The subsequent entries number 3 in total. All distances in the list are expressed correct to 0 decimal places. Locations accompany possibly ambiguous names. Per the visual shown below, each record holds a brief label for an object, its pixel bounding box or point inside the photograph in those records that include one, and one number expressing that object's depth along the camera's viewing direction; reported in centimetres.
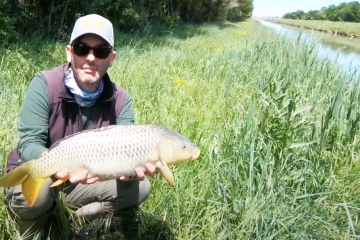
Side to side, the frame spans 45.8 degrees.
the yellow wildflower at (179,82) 540
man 205
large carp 182
